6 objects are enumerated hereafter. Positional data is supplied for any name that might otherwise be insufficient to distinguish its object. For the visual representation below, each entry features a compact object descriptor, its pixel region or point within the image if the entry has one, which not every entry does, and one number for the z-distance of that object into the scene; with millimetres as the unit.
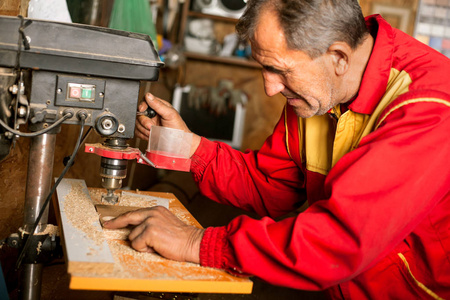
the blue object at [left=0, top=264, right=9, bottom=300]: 1308
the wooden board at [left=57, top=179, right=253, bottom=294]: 947
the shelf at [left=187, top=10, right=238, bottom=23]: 4137
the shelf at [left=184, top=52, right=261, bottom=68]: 4199
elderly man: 1074
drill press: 1114
